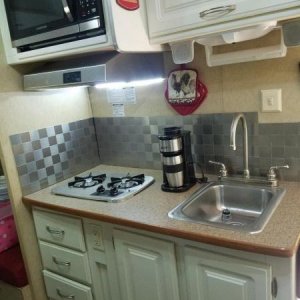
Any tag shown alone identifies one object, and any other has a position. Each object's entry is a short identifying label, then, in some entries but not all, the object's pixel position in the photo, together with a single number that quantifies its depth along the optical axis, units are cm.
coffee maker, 134
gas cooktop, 140
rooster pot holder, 148
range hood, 124
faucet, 120
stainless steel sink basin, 125
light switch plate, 130
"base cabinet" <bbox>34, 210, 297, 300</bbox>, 96
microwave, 115
